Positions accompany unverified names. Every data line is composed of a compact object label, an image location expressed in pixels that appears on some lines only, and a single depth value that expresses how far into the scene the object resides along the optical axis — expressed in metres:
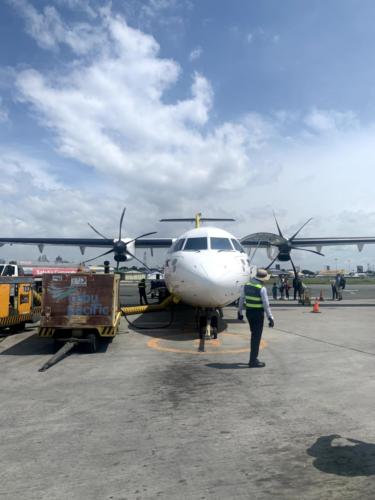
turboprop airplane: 9.81
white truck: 19.98
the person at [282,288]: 29.61
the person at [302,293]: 23.04
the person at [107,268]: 15.18
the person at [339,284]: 26.12
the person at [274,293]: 29.28
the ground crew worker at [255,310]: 7.54
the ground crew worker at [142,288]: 20.25
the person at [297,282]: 23.36
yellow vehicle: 10.32
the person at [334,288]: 26.86
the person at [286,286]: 28.99
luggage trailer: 9.18
